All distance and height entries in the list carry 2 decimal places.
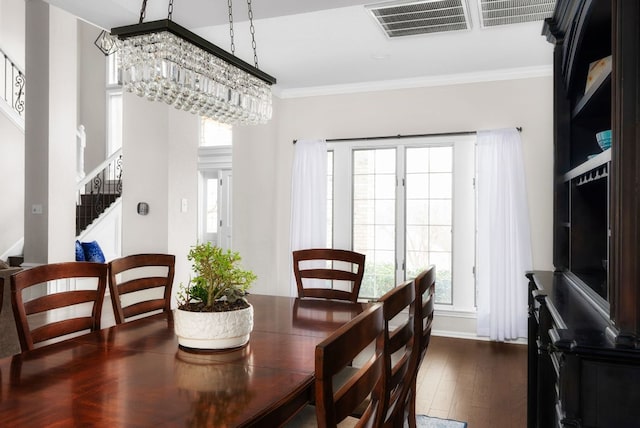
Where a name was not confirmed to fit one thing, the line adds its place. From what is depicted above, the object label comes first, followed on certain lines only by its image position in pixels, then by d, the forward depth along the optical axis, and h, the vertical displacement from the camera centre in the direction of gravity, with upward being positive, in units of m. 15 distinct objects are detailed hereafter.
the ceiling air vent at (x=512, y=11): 3.18 +1.39
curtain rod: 4.89 +0.83
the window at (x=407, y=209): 4.98 +0.06
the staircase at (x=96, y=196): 7.17 +0.28
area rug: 2.88 -1.24
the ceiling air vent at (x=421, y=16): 3.21 +1.39
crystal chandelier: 2.04 +0.66
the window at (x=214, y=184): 7.85 +0.50
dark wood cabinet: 1.28 -0.09
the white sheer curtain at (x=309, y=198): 5.40 +0.19
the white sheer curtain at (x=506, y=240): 4.65 -0.24
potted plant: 1.77 -0.36
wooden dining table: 1.21 -0.50
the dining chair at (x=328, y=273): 3.04 -0.38
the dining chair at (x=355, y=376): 0.93 -0.34
